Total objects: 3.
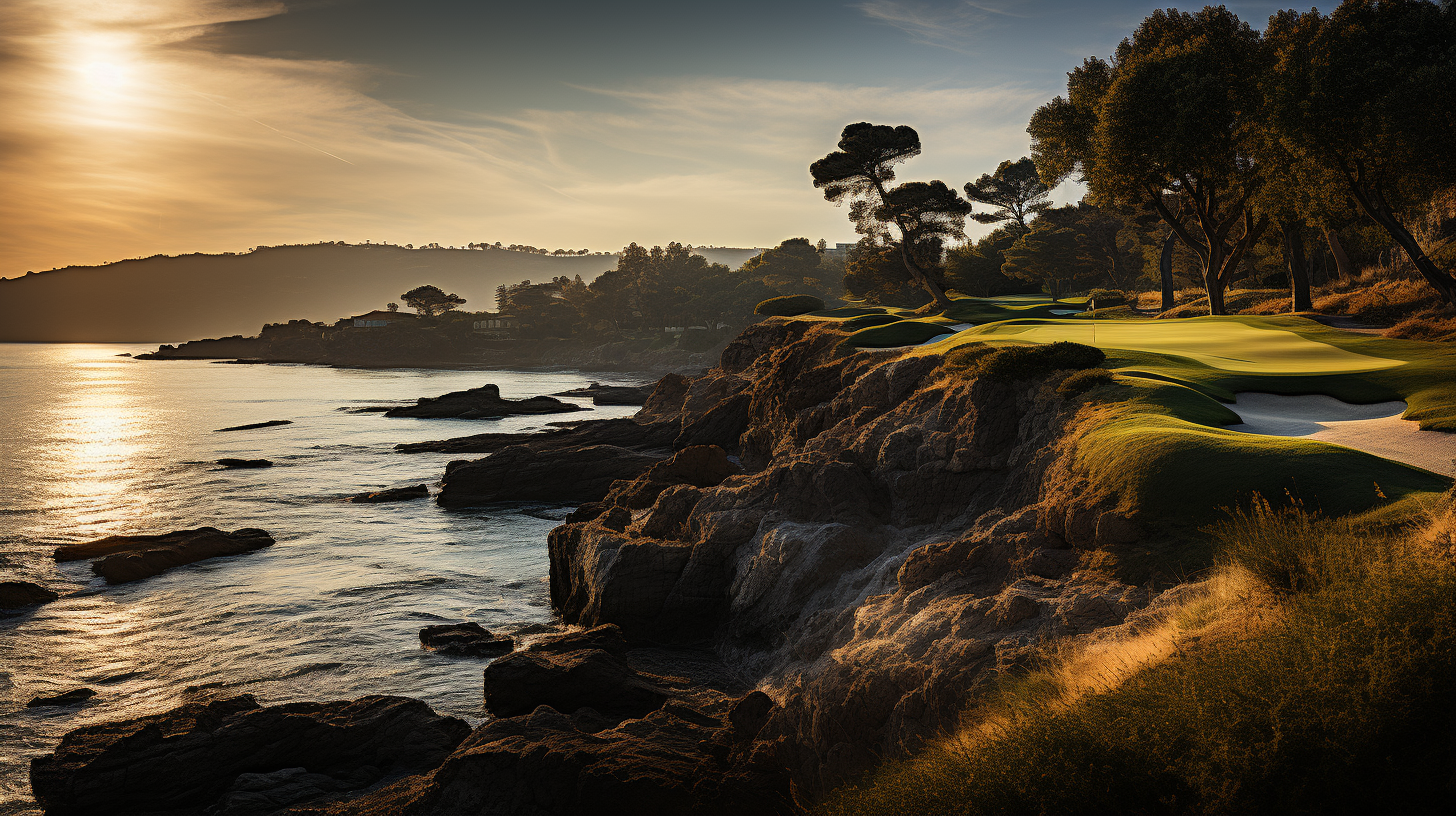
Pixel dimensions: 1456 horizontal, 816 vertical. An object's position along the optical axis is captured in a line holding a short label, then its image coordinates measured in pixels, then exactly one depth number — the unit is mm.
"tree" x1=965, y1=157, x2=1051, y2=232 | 104750
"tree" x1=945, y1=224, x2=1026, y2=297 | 82625
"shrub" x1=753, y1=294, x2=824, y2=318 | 61750
